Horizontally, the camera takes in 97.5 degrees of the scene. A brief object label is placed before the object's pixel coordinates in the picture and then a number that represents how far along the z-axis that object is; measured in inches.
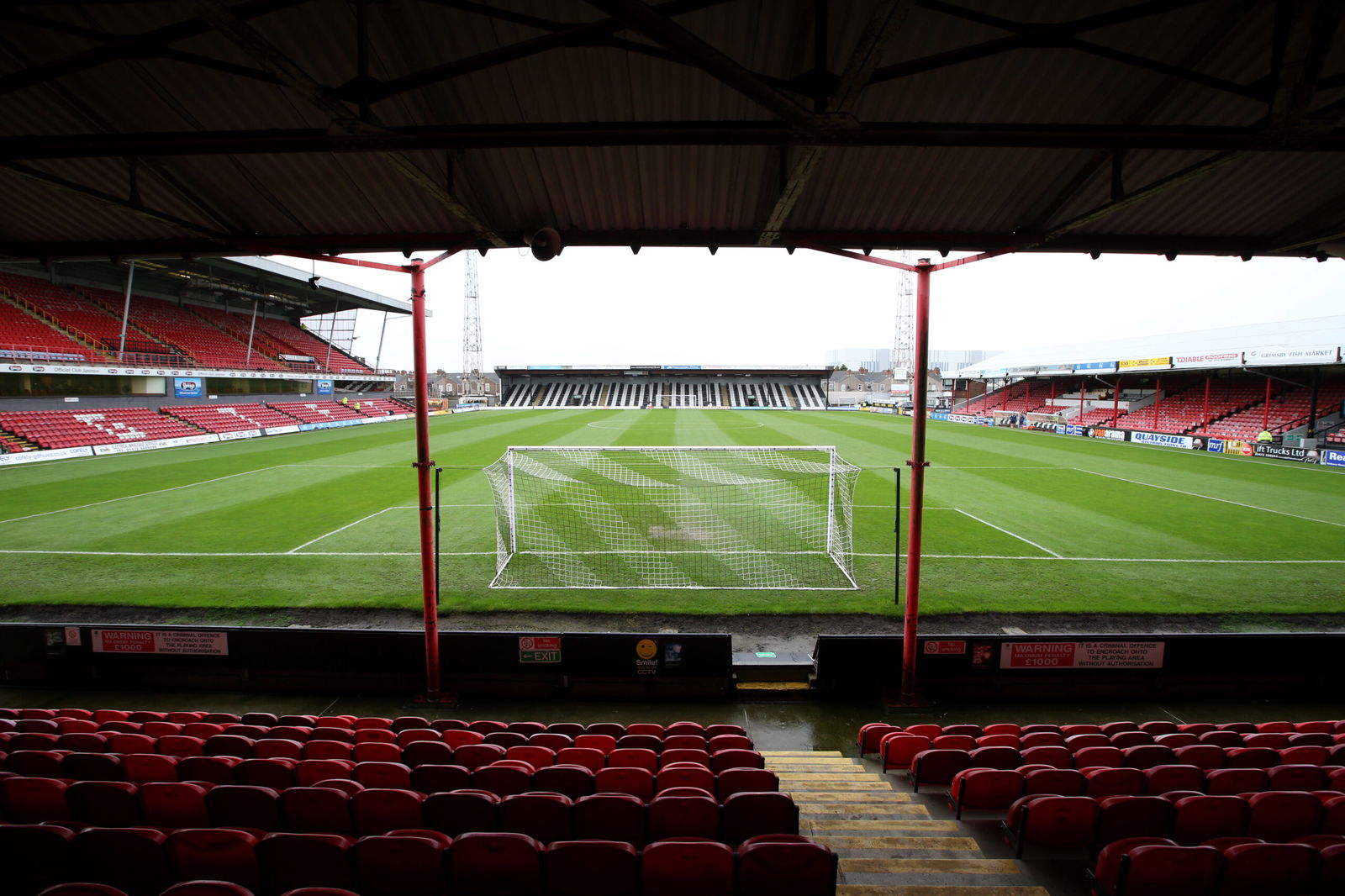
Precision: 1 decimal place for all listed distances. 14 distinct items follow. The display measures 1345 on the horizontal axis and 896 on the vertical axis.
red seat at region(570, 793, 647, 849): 135.9
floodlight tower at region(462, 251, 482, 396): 3056.1
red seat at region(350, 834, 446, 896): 116.3
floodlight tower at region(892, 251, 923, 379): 3129.9
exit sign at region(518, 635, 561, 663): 274.1
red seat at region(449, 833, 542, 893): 115.6
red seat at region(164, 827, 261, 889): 116.7
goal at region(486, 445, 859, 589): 454.6
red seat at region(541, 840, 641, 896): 115.3
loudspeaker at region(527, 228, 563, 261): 201.2
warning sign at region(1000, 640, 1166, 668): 273.0
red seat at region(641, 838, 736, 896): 114.7
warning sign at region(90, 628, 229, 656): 282.7
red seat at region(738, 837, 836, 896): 113.9
